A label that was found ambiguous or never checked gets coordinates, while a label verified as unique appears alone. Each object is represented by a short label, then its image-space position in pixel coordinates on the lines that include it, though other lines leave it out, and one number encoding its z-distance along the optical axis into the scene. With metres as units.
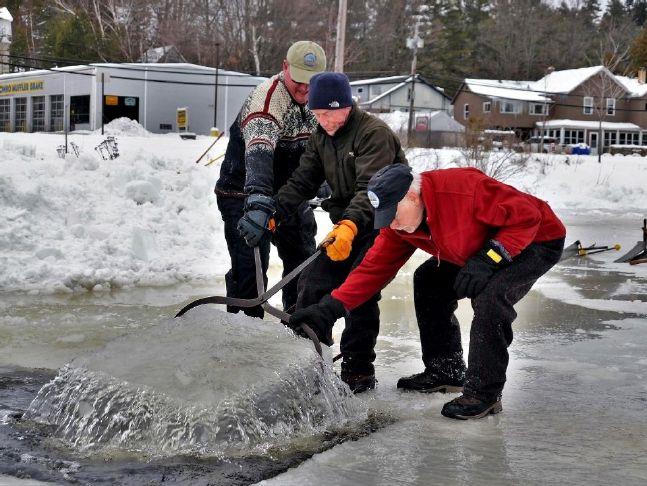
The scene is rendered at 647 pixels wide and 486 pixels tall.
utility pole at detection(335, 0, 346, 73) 21.25
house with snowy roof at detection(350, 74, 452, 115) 60.44
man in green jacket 4.35
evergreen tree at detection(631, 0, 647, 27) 90.24
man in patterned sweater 4.73
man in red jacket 3.77
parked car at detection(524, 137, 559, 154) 46.75
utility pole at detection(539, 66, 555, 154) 60.02
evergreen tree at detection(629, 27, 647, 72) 65.06
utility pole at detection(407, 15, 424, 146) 41.75
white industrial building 38.00
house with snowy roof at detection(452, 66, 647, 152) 60.88
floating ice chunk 3.56
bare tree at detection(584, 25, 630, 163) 60.12
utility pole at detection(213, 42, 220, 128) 37.36
